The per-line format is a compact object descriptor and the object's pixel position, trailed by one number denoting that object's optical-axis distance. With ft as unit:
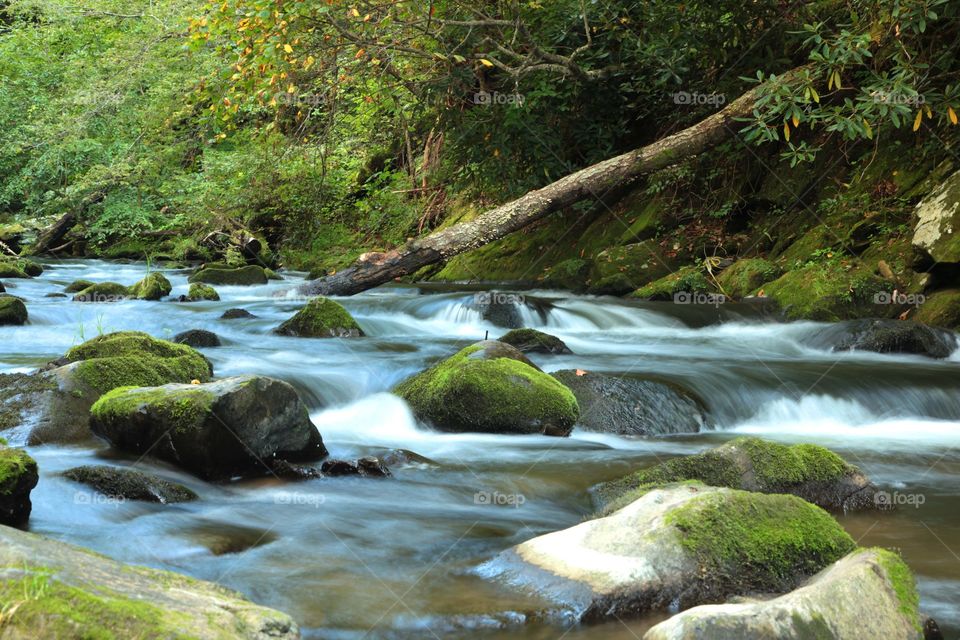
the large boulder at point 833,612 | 8.86
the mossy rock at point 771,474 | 15.49
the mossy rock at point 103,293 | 41.04
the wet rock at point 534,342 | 29.55
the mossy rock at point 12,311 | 32.24
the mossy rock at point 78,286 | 45.34
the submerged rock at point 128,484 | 14.92
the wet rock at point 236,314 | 35.88
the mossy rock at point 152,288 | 41.96
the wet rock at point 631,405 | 21.94
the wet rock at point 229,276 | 50.88
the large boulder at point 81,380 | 17.99
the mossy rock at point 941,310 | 31.50
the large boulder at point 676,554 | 10.94
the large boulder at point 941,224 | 31.24
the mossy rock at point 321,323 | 32.19
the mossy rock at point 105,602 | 7.06
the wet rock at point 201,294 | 42.75
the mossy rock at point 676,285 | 39.17
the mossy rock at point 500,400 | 20.99
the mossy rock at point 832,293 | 33.71
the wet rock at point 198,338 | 28.68
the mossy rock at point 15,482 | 12.75
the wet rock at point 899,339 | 29.17
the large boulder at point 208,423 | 16.49
